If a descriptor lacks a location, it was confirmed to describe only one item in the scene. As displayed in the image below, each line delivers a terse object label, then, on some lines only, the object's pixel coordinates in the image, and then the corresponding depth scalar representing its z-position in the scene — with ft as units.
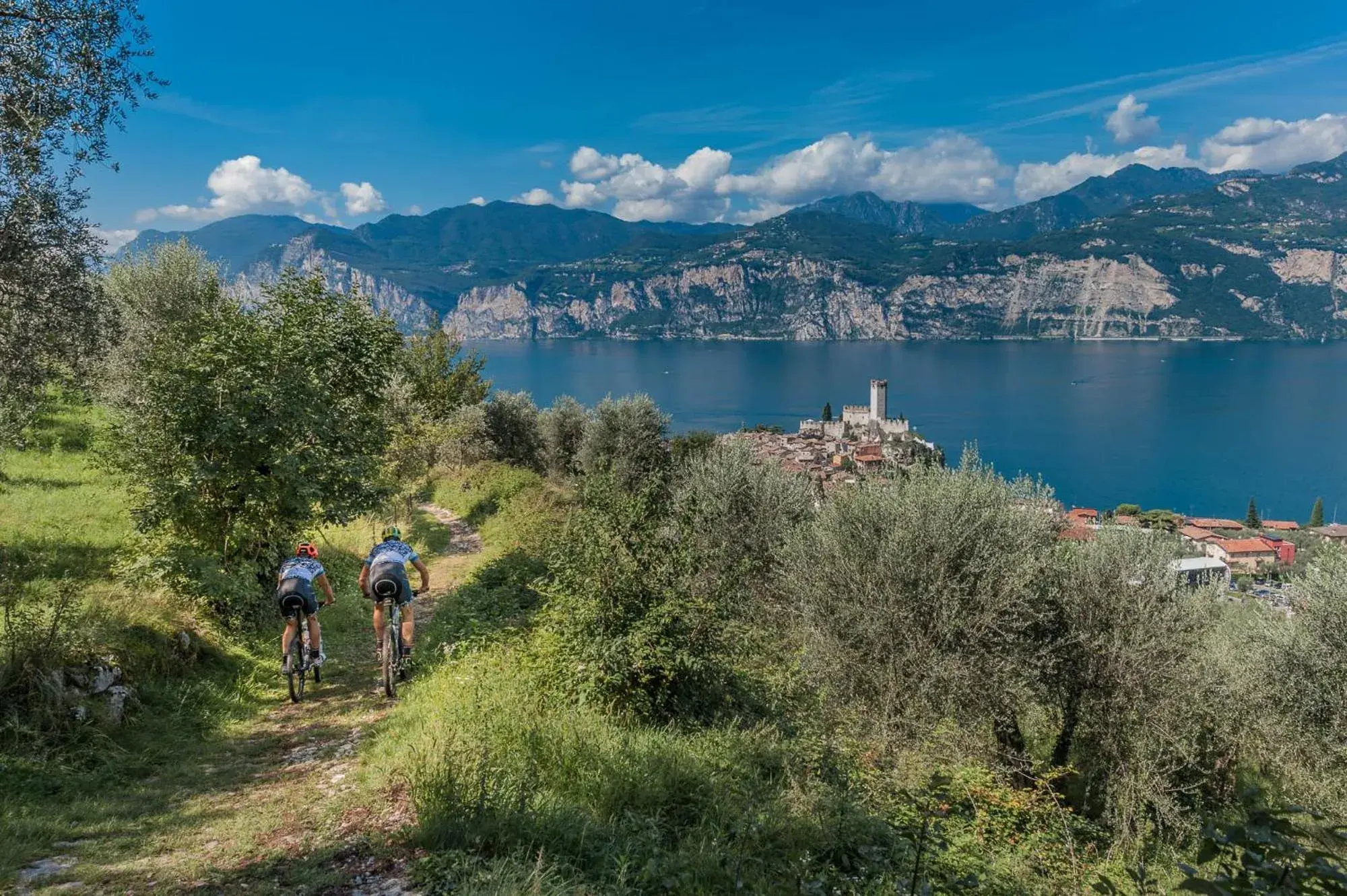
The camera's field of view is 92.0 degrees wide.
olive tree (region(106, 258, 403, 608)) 31.99
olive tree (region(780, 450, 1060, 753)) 37.58
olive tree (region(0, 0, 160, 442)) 27.27
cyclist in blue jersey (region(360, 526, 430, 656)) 28.53
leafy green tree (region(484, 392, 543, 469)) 124.47
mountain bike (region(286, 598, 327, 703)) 27.63
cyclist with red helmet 27.58
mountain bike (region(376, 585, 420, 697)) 27.73
